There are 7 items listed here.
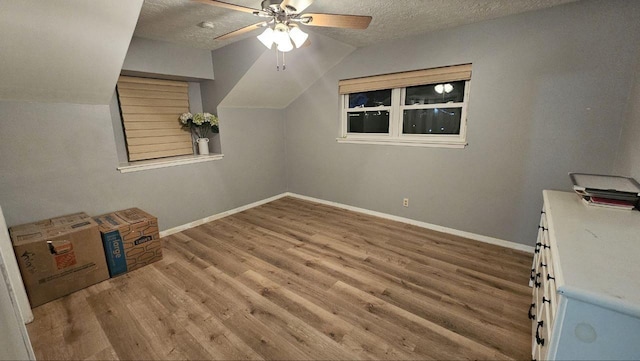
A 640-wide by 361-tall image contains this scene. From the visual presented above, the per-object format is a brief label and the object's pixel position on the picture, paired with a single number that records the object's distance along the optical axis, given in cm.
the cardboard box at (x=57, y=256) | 196
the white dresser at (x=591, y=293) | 85
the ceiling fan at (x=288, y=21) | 172
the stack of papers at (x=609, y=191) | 158
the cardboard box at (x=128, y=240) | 236
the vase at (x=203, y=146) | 371
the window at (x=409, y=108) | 296
